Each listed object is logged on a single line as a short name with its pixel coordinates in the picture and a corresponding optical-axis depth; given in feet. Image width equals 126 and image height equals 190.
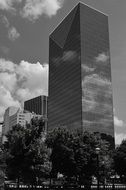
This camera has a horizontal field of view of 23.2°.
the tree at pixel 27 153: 128.36
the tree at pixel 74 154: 162.50
